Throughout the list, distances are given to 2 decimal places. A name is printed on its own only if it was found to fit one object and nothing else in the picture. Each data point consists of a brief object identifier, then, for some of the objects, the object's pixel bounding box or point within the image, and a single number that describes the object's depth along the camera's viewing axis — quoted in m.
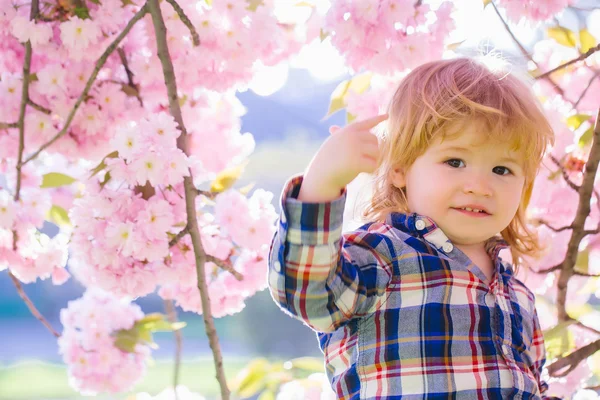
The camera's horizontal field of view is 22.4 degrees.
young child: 1.23
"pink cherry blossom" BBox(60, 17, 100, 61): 1.55
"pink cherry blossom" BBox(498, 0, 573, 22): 1.57
